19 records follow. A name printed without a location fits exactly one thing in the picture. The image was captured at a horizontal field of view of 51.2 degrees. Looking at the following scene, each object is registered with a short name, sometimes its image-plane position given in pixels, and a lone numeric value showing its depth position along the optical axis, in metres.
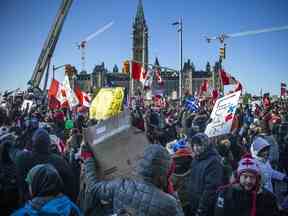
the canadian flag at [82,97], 10.29
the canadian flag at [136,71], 17.82
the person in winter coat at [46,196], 2.16
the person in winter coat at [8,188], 3.52
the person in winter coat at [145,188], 2.06
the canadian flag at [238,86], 12.37
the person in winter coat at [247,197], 2.84
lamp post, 21.08
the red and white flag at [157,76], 19.30
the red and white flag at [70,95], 9.83
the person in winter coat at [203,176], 3.40
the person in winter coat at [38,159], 3.53
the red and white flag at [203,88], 16.89
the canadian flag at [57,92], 10.01
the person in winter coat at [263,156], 4.07
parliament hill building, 95.57
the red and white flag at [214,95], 15.14
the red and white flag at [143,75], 18.00
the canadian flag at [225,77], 14.19
